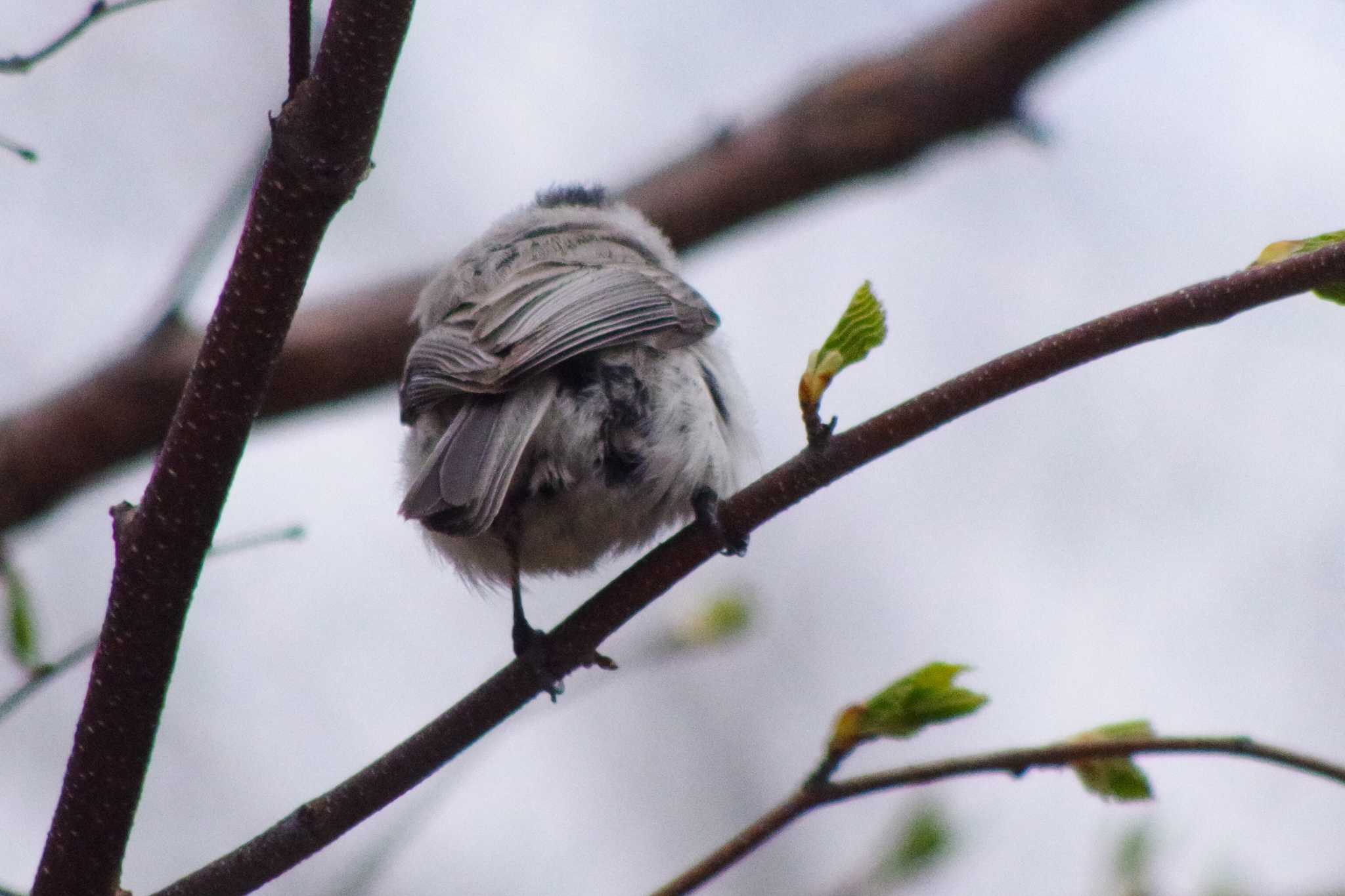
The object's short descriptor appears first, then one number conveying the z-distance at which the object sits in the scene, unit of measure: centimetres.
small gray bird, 563
